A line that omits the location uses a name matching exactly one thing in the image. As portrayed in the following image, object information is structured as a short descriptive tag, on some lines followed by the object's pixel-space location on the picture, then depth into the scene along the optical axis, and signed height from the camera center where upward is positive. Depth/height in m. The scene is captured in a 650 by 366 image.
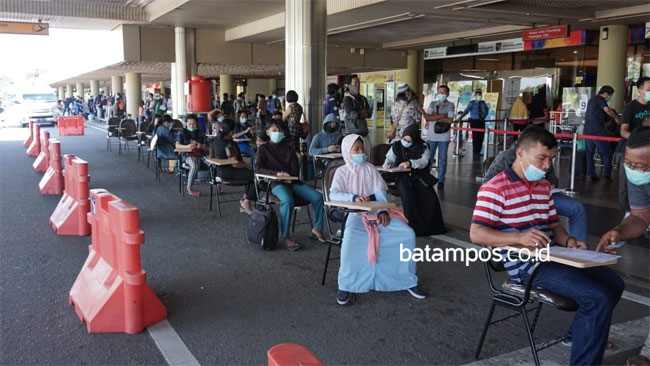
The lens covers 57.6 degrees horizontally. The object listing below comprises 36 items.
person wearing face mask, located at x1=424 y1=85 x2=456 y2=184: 11.28 -0.42
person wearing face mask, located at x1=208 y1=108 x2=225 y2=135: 13.22 -0.16
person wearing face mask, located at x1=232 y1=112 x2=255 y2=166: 12.95 -0.56
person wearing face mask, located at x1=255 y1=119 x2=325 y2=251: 7.04 -0.88
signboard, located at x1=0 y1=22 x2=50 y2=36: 19.81 +2.71
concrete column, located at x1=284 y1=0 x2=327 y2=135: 12.14 +1.20
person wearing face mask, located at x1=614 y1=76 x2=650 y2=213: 9.32 -0.02
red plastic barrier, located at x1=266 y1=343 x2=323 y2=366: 1.64 -0.70
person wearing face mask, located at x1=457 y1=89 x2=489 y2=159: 16.51 -0.19
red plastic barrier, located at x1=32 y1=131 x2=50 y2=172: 14.13 -1.22
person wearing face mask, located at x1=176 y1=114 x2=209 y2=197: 10.48 -0.64
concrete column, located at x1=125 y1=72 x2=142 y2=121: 29.79 +0.96
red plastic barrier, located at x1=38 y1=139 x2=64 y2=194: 10.88 -1.33
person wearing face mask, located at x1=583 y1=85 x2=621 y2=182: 11.56 -0.22
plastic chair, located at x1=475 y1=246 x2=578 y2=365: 3.57 -1.16
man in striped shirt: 3.45 -0.76
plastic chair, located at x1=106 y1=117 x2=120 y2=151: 19.14 -0.56
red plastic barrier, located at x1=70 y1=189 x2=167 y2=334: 4.42 -1.38
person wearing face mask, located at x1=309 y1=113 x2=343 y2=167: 9.87 -0.51
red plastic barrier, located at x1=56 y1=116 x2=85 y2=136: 27.53 -0.78
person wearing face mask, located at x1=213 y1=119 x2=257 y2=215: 8.92 -0.88
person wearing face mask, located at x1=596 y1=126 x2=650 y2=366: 3.81 -0.60
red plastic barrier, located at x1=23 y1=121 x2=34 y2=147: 19.68 -1.01
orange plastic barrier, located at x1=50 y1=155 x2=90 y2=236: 7.45 -1.28
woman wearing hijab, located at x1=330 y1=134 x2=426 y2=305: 5.12 -1.22
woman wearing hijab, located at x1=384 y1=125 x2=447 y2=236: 7.47 -0.93
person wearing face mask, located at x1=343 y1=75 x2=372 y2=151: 11.41 -0.12
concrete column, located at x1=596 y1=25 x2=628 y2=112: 17.73 +1.51
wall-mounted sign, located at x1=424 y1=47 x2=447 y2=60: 24.92 +2.47
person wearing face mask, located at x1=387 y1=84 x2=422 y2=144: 10.58 +0.01
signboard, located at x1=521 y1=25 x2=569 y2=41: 16.22 +2.18
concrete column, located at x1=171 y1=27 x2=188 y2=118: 21.30 +1.24
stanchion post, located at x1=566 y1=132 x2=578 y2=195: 10.64 -1.02
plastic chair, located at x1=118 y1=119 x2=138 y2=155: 17.47 -0.63
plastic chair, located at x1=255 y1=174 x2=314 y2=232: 7.26 -1.11
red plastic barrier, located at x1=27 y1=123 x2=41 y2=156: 17.95 -1.13
